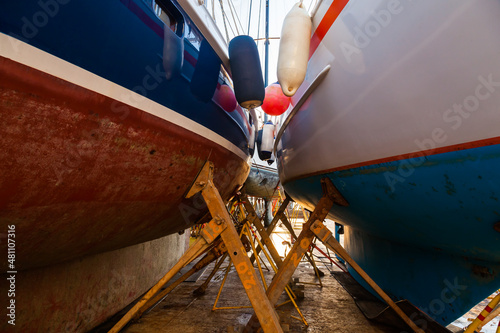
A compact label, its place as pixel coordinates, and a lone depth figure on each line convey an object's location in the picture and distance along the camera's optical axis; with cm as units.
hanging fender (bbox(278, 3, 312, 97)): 148
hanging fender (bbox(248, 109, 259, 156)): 324
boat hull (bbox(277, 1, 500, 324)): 90
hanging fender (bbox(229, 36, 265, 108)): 150
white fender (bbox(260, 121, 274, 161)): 478
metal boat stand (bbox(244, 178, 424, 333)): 169
